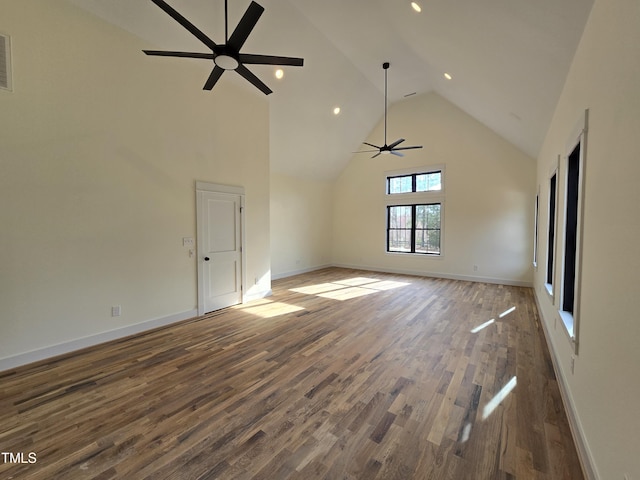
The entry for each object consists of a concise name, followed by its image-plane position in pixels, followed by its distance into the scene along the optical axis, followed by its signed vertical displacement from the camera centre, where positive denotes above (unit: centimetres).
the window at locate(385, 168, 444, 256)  752 +61
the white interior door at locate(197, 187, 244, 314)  443 -34
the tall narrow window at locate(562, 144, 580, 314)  257 -3
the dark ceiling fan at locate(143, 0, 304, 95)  209 +163
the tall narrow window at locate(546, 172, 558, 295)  357 +1
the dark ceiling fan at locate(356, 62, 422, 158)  578 +353
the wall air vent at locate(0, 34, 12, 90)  266 +164
